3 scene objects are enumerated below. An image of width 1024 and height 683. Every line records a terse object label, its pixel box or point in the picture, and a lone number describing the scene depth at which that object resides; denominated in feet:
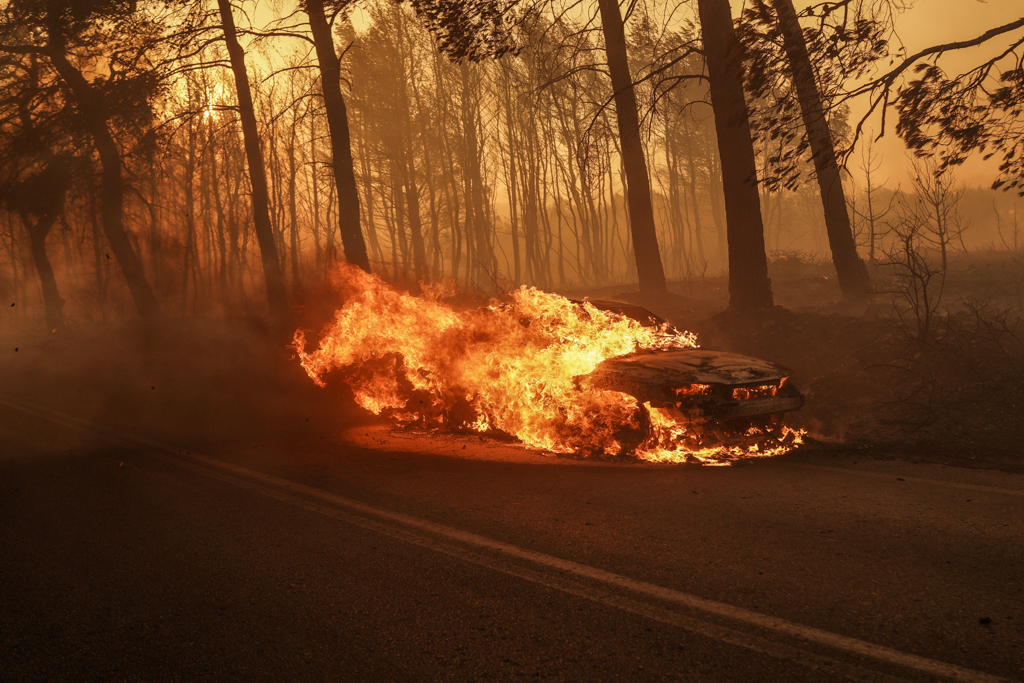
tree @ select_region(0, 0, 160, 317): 57.72
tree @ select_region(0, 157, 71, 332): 73.51
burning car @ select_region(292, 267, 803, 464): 24.18
